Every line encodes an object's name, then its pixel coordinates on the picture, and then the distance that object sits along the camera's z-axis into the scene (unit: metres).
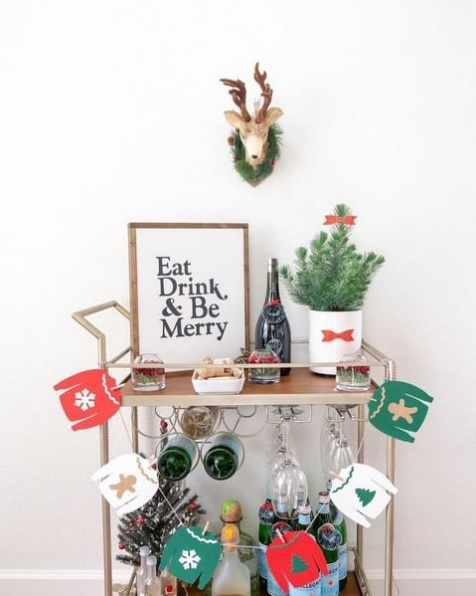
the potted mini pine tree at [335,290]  1.06
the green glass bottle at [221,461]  1.09
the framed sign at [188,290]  1.12
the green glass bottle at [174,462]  1.06
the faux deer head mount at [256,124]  1.13
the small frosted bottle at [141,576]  1.11
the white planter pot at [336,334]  1.06
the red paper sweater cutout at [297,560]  0.95
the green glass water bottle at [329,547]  1.15
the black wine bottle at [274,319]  1.15
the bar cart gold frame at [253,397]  0.95
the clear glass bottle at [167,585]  1.14
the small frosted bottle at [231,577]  1.15
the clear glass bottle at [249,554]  1.12
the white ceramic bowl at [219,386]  0.96
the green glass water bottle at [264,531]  1.20
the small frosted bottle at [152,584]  1.12
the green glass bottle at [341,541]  1.20
